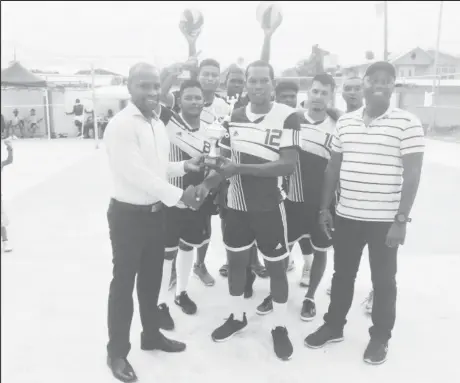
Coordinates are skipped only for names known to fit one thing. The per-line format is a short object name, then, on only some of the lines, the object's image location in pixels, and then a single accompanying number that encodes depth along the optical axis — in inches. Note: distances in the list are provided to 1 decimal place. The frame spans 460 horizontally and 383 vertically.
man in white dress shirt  83.7
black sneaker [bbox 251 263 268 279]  150.2
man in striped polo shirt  92.3
